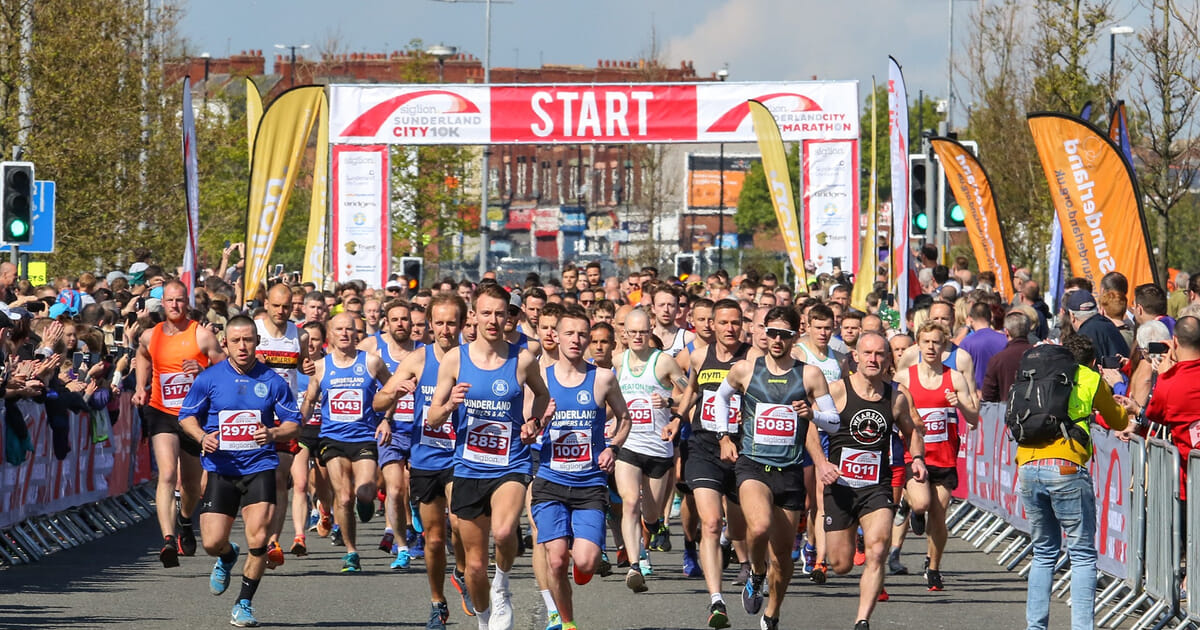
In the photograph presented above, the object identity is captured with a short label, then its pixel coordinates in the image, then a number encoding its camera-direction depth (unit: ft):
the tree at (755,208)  383.65
